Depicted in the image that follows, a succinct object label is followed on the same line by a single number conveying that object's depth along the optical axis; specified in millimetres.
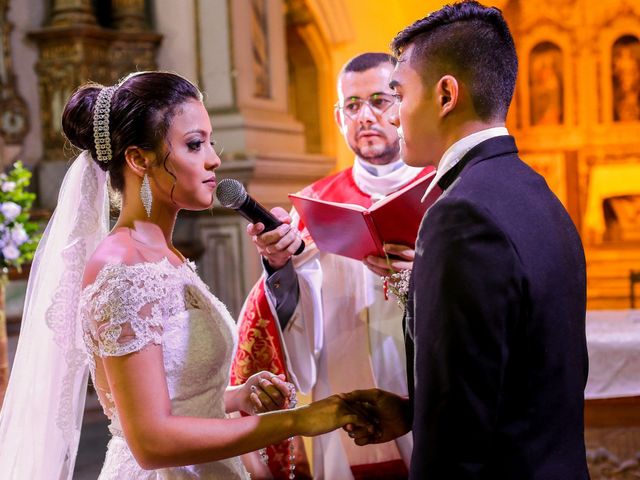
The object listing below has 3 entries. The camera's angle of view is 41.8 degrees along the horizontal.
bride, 1750
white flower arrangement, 3916
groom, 1379
